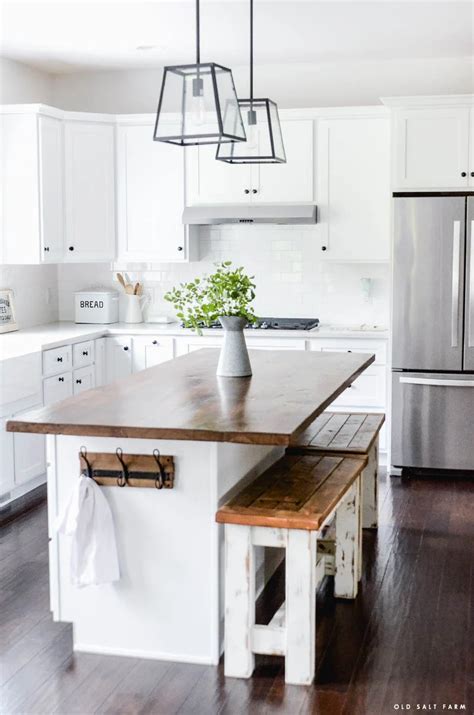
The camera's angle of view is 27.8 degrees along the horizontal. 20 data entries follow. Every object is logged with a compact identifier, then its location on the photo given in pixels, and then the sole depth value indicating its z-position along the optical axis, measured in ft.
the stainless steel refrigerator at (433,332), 19.56
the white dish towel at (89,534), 10.98
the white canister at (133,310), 23.47
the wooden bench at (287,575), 10.50
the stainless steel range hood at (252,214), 21.34
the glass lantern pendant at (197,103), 10.81
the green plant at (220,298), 13.39
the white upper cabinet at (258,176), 21.40
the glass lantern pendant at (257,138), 13.32
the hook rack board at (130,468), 11.11
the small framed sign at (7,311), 21.22
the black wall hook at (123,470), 11.23
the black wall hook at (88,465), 11.32
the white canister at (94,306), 23.22
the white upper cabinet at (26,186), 20.58
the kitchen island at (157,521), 10.91
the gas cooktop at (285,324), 21.62
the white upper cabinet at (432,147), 19.63
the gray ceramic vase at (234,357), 13.89
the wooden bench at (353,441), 13.97
